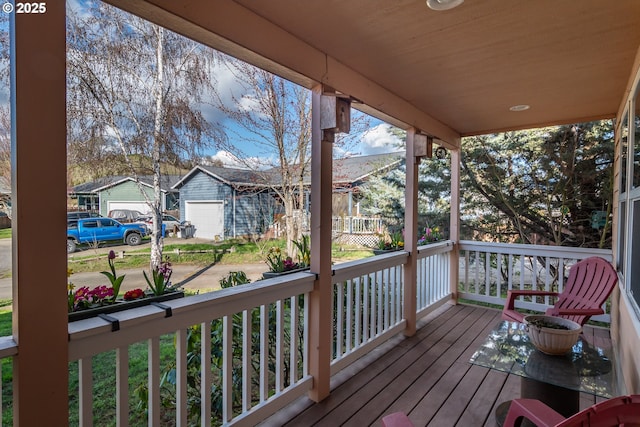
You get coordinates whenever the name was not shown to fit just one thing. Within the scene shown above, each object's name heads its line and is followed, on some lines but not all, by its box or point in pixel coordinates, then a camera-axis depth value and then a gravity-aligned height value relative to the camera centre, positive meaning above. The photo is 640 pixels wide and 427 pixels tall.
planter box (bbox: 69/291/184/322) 1.38 -0.44
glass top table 1.63 -0.84
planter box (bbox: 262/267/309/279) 2.33 -0.46
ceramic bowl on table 1.80 -0.71
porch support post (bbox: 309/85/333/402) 2.37 -0.29
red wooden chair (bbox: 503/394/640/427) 0.92 -0.57
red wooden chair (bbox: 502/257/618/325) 2.63 -0.75
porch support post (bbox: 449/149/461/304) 4.70 -0.25
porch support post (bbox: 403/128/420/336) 3.58 -0.27
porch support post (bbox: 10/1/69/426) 1.14 -0.02
